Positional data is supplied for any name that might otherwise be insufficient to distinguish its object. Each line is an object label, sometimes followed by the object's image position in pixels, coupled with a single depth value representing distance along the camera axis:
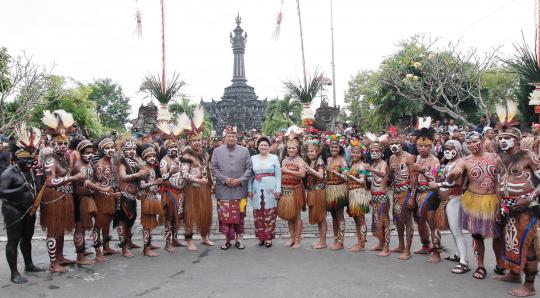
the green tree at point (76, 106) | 24.29
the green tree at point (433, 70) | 18.31
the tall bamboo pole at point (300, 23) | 11.46
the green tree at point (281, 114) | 37.33
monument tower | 66.44
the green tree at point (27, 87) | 17.05
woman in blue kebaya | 6.91
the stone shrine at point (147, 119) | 15.43
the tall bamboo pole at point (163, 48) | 9.26
